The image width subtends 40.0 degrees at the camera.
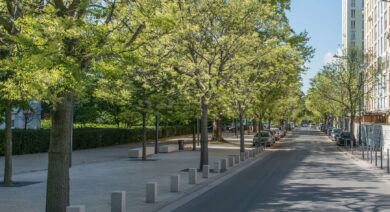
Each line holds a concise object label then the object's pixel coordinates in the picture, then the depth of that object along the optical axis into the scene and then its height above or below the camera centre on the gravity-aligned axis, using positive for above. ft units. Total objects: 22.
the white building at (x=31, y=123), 167.25 +0.39
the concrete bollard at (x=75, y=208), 32.24 -5.11
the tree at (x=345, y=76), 165.78 +16.36
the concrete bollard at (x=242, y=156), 106.11 -6.03
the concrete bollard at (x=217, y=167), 79.71 -6.21
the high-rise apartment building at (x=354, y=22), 423.64 +83.96
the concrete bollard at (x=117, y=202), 40.50 -5.87
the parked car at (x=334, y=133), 221.66 -2.56
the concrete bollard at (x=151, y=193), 47.67 -6.08
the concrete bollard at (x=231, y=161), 91.96 -6.20
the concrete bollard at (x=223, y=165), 82.69 -6.09
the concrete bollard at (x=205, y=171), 71.80 -6.14
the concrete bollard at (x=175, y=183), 55.57 -6.04
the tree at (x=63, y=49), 30.30 +4.50
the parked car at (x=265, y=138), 163.84 -3.86
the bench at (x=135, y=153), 110.32 -5.87
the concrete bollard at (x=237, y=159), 98.35 -6.17
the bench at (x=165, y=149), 132.36 -5.96
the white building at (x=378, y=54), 170.19 +26.54
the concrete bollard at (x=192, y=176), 63.52 -6.03
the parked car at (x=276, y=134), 207.31 -3.08
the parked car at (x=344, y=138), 171.54 -3.60
